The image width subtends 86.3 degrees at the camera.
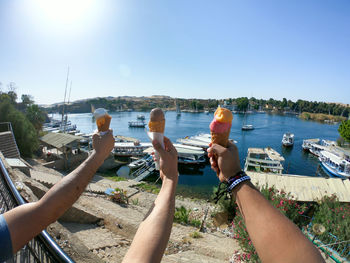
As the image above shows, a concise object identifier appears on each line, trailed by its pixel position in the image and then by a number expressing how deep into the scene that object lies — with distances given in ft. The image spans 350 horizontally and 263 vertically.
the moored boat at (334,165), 86.48
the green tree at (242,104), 356.38
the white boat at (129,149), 103.86
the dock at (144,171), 76.21
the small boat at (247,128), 197.73
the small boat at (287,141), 137.28
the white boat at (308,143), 129.02
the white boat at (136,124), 219.41
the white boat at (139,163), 86.87
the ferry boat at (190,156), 95.09
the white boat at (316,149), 118.21
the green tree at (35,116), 110.42
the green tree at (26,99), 184.34
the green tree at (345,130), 110.04
